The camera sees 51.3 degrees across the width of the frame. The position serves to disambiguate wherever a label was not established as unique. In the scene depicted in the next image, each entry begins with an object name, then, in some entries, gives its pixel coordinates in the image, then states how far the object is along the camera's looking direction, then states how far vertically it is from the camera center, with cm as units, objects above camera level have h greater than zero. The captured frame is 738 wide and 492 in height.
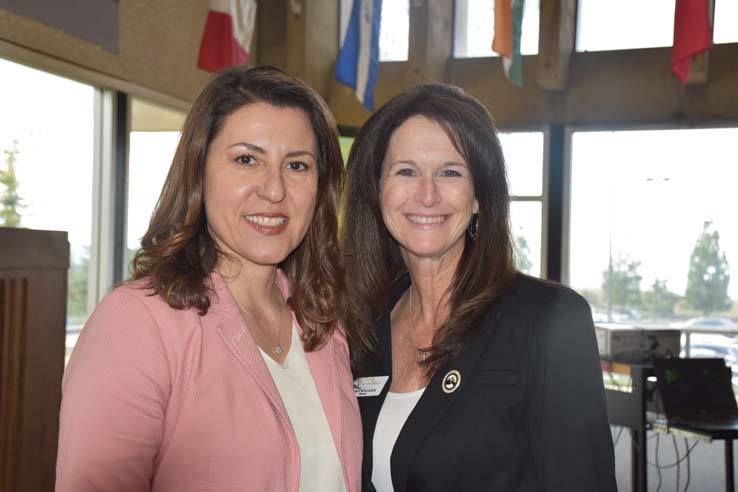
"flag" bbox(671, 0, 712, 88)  605 +179
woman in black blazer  168 -20
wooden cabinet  141 -21
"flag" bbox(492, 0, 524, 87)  638 +183
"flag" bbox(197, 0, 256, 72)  555 +150
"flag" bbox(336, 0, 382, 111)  640 +166
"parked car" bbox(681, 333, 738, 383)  739 -88
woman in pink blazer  130 -17
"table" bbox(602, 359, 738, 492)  384 -83
